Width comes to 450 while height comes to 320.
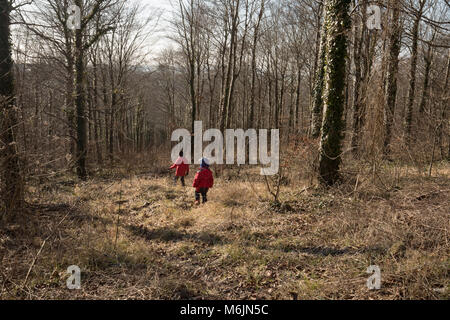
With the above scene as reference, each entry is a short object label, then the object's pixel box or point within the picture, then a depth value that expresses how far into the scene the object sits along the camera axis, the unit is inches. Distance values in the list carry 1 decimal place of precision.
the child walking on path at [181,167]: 385.1
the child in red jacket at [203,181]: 291.6
